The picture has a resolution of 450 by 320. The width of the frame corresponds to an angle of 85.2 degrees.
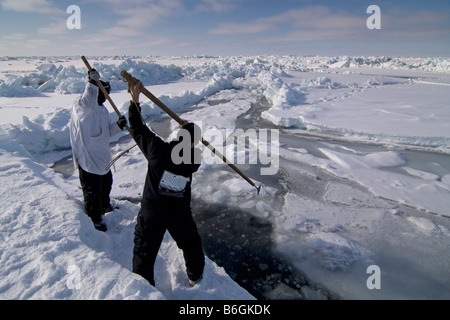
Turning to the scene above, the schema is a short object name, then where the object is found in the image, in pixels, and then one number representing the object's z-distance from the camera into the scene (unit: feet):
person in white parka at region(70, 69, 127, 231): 6.91
